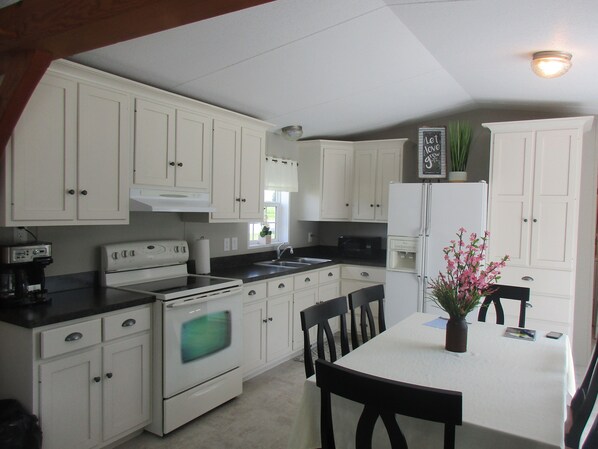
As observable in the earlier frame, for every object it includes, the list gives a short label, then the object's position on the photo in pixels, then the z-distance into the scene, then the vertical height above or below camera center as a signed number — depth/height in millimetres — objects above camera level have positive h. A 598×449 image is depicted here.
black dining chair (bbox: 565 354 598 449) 1788 -842
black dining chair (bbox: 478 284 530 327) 2842 -571
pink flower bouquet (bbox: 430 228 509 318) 2039 -354
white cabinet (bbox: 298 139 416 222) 4980 +385
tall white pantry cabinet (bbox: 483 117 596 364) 3879 -19
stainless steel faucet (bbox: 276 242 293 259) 4746 -470
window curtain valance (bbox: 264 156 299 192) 4555 +356
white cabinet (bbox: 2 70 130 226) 2277 +256
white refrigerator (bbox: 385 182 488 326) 4070 -186
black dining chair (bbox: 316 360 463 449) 1161 -539
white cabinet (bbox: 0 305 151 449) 2150 -938
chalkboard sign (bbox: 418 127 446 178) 4355 +594
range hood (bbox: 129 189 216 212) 2854 +26
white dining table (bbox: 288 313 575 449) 1401 -689
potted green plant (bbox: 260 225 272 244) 4586 -279
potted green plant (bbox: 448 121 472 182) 4367 +642
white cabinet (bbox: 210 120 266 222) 3543 +299
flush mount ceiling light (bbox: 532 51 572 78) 2814 +990
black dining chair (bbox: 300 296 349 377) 2098 -577
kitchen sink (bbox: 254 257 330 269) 4419 -586
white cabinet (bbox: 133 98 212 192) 2930 +426
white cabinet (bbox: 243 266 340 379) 3566 -955
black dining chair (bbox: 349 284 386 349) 2570 -571
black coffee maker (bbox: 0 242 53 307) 2324 -396
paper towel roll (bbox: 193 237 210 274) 3607 -414
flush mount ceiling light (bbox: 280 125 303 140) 4551 +805
